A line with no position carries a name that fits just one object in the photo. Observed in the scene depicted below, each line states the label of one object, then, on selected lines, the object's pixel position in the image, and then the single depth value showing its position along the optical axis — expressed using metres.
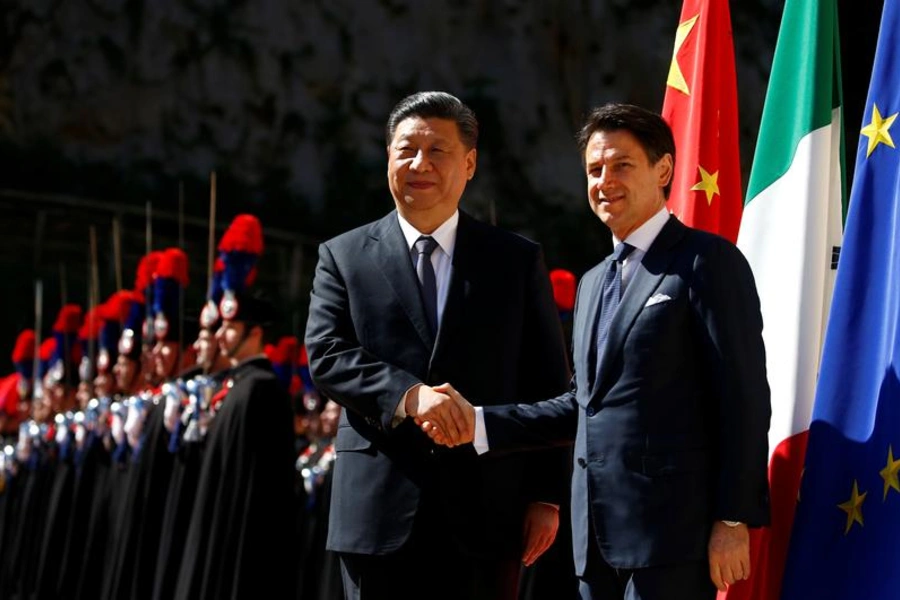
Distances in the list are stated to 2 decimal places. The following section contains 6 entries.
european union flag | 7.41
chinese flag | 9.36
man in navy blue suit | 6.64
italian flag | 8.11
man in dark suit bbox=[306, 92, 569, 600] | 7.18
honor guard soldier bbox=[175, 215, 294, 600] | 13.98
